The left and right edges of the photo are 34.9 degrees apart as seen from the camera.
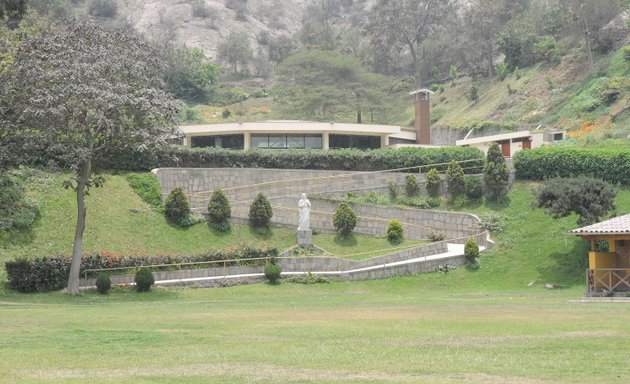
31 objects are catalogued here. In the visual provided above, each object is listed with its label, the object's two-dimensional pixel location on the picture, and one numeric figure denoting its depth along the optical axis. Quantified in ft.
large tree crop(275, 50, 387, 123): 285.23
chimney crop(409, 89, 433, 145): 231.09
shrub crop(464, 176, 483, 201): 173.37
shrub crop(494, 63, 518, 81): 318.86
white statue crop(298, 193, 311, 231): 151.53
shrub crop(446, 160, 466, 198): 174.60
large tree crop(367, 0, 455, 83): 383.65
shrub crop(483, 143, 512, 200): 170.91
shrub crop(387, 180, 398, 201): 178.50
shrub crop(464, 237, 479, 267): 146.82
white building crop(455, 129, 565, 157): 217.77
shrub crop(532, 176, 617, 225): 143.02
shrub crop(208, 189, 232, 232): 162.50
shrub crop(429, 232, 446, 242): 159.53
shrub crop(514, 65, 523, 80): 308.60
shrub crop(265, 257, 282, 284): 139.64
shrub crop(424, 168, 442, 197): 176.76
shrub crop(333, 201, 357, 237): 161.38
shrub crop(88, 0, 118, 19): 484.33
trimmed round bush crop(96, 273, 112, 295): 129.59
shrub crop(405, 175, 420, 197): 177.68
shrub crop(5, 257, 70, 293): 129.18
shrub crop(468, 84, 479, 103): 315.17
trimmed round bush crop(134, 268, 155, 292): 130.72
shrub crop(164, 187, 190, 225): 161.38
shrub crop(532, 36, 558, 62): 302.04
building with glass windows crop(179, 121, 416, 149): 208.74
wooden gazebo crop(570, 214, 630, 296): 118.93
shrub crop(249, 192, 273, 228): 163.63
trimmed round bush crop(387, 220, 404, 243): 160.04
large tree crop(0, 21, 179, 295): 118.62
